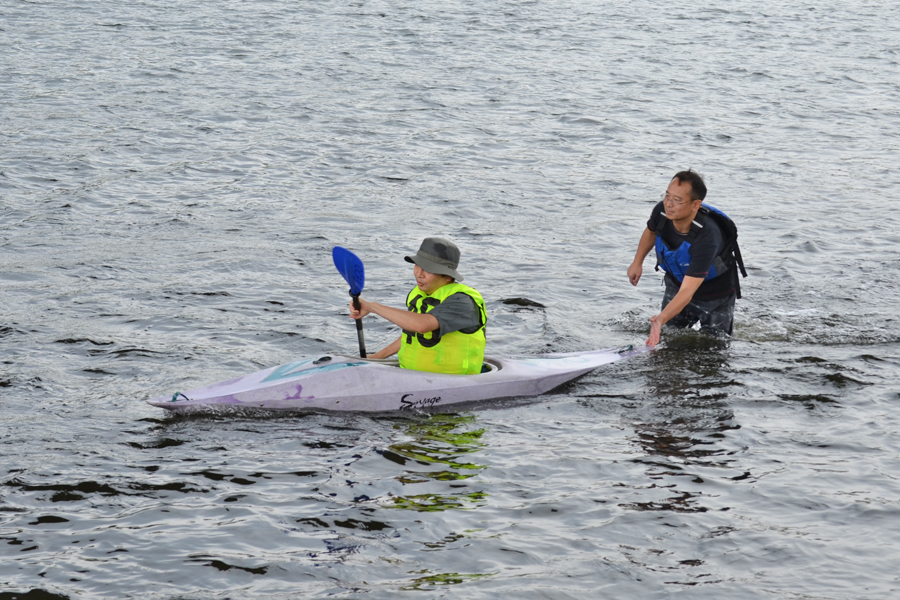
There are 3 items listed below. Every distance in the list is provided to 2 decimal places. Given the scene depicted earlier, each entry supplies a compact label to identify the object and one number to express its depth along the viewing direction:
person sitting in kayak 12.14
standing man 13.33
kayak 12.26
